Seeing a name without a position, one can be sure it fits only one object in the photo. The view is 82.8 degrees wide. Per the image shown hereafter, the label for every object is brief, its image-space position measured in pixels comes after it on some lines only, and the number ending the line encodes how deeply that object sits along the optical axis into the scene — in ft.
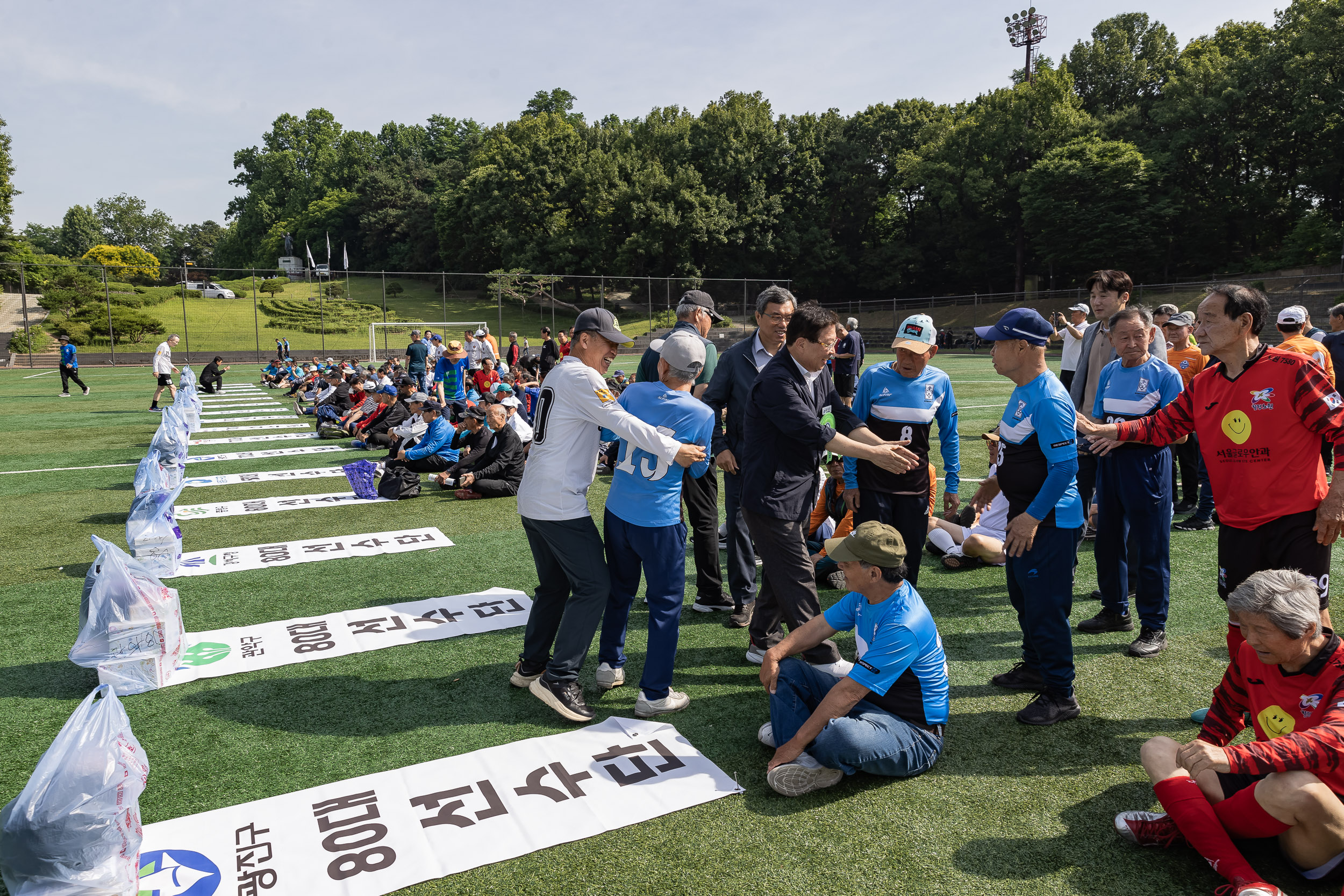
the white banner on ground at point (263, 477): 34.40
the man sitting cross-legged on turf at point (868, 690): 10.61
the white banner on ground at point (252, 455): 40.42
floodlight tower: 193.36
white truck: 145.59
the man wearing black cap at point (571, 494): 12.99
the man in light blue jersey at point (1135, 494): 15.48
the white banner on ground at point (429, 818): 9.46
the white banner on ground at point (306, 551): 22.02
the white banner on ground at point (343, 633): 15.70
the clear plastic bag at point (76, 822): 8.09
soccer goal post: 136.87
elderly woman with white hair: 8.25
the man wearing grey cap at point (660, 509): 12.96
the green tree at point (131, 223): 374.02
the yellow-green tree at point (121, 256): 262.06
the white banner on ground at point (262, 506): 28.30
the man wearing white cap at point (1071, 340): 24.58
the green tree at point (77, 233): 343.26
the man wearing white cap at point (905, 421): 14.83
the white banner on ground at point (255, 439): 46.85
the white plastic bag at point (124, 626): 13.87
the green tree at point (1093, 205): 150.20
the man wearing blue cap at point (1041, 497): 12.09
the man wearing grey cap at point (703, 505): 18.33
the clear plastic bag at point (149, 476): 21.67
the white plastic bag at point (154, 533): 19.92
